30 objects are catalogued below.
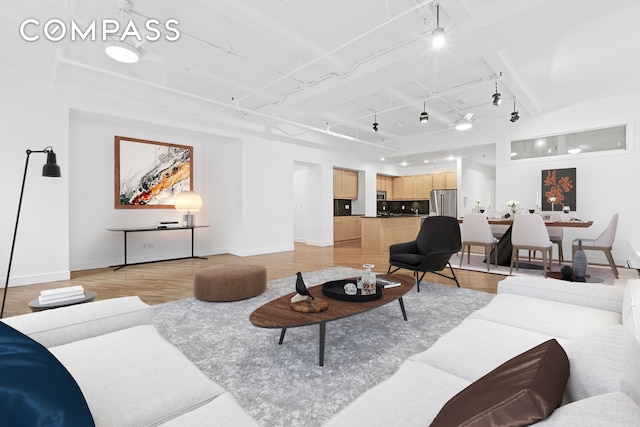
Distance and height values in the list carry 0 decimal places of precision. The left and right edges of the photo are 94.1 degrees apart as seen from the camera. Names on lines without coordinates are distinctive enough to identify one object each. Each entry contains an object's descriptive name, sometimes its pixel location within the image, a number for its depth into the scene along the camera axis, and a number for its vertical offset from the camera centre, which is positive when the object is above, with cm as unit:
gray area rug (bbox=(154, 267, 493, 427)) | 175 -109
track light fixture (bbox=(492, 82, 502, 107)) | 472 +181
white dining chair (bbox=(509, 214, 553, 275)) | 468 -36
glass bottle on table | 260 -62
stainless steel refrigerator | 1013 +33
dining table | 545 -60
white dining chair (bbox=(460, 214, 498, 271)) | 525 -39
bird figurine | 225 -58
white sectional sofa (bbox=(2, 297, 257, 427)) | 101 -67
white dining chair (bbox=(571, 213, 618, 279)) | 466 -49
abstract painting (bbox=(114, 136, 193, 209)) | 586 +81
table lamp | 627 +17
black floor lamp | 277 +42
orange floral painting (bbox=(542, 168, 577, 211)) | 628 +50
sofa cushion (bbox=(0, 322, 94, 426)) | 73 -48
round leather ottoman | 349 -86
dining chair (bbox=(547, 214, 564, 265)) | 552 -45
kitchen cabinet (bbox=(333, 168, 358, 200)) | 951 +90
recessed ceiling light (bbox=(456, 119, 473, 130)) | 552 +164
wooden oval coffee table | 198 -73
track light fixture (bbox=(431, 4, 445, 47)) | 289 +171
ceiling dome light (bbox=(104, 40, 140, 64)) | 323 +178
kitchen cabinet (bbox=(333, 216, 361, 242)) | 938 -53
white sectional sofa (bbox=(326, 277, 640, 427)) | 76 -64
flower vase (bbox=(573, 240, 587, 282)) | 410 -74
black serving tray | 239 -69
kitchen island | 778 -53
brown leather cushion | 65 -44
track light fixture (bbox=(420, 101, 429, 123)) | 546 +173
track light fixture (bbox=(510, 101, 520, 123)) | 560 +180
